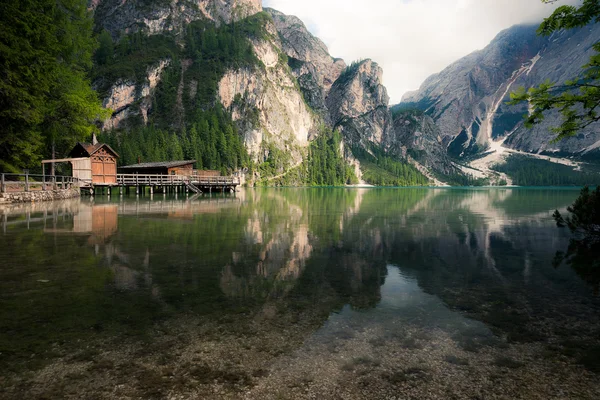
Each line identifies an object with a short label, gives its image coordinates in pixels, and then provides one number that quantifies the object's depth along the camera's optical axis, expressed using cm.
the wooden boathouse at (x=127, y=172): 4769
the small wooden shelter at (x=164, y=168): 6475
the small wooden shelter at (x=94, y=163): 4753
